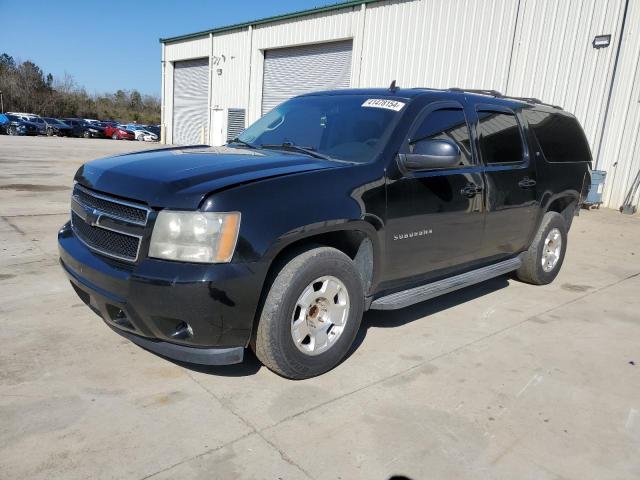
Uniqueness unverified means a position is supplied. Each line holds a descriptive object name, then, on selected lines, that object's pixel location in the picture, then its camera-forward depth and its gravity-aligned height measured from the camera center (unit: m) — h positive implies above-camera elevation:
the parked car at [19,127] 37.47 -0.81
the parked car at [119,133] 42.47 -0.81
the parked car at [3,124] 37.38 -0.71
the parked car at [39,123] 39.38 -0.46
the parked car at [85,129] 42.16 -0.65
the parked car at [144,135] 41.88 -0.79
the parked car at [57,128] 40.26 -0.75
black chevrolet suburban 2.81 -0.54
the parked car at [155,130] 42.87 -0.30
